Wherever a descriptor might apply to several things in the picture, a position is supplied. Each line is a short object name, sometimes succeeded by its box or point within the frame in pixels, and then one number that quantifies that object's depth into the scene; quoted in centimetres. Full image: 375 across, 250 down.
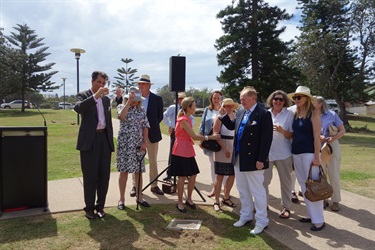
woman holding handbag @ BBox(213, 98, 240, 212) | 472
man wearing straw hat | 548
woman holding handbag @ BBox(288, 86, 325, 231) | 406
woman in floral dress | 465
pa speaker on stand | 597
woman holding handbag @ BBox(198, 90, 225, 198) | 536
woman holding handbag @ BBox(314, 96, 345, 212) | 486
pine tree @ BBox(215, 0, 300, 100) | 2116
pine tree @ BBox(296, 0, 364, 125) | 2272
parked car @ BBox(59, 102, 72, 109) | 5658
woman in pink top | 459
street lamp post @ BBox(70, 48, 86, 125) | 1859
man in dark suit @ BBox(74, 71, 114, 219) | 420
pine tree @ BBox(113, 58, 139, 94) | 5939
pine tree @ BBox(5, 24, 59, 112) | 4085
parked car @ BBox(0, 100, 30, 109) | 4891
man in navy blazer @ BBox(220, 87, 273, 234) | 390
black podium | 433
